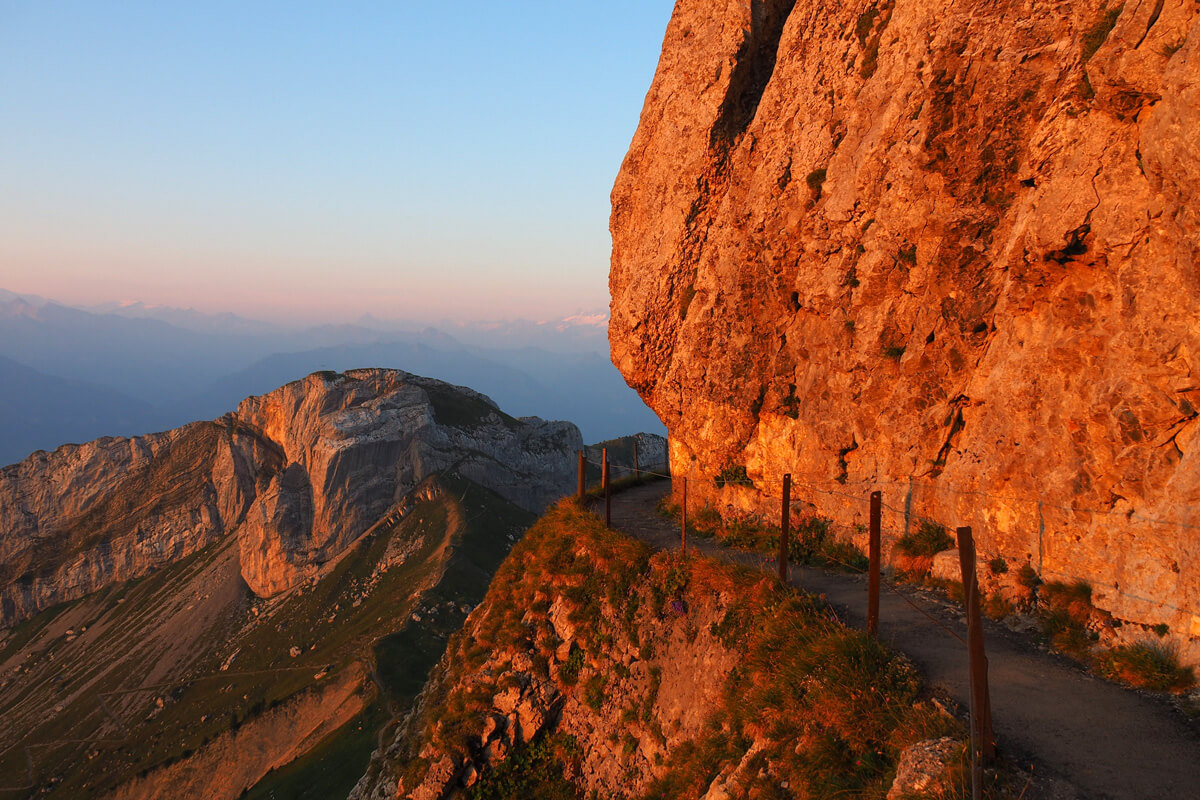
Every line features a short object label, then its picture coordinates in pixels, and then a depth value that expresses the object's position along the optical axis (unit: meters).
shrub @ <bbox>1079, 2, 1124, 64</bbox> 10.27
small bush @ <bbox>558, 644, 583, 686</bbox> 16.64
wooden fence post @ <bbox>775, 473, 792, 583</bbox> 12.85
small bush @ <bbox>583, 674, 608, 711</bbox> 15.68
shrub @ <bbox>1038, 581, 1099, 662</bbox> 9.43
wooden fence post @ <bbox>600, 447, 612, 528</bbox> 18.35
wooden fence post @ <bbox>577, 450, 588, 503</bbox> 20.62
